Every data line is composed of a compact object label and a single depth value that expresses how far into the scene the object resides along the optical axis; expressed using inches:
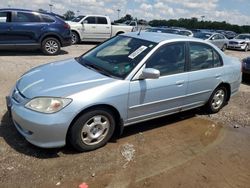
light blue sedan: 93.3
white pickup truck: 422.2
